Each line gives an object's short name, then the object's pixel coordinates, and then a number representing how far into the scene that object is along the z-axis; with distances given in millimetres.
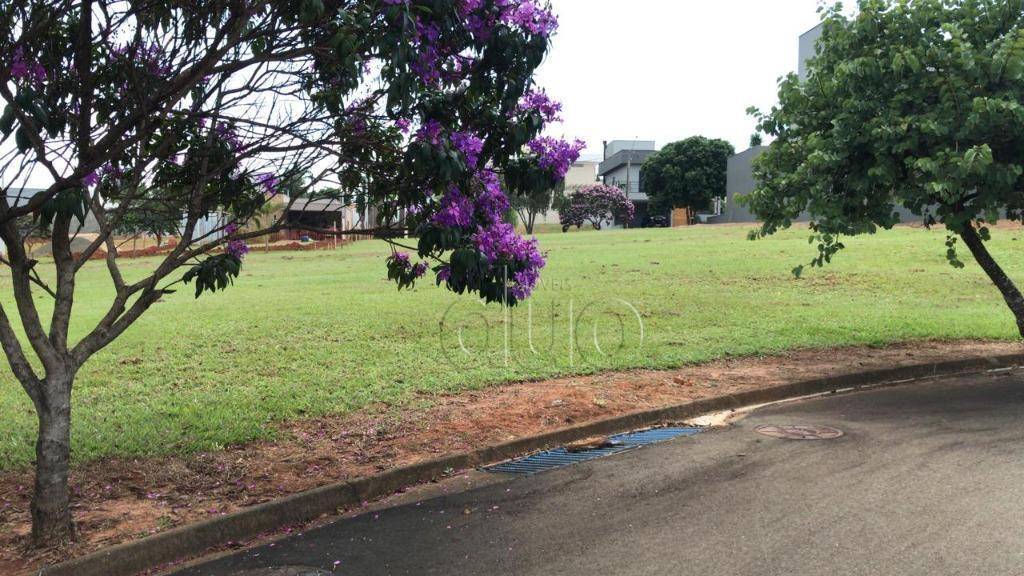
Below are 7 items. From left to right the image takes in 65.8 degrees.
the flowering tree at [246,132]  4477
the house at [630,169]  81312
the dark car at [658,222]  67312
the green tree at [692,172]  66500
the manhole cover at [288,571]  4340
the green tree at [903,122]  8266
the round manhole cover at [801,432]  6910
